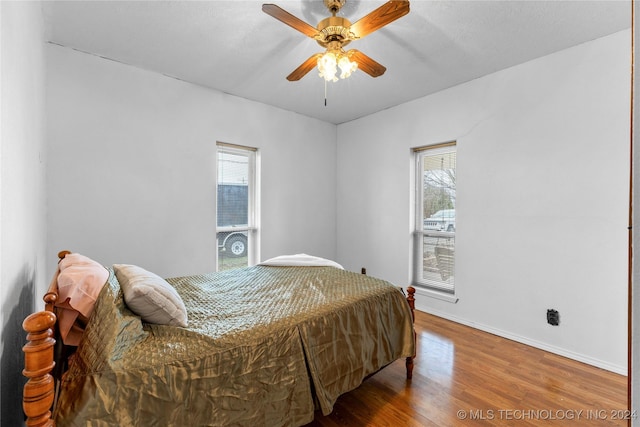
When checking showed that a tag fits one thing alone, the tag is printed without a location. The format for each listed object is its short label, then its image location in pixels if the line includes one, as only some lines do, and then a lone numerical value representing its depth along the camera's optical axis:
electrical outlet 2.59
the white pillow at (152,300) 1.33
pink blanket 1.16
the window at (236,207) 3.59
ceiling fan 1.68
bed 1.00
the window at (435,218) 3.45
